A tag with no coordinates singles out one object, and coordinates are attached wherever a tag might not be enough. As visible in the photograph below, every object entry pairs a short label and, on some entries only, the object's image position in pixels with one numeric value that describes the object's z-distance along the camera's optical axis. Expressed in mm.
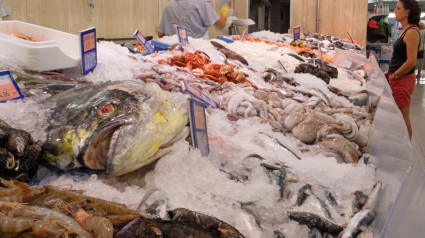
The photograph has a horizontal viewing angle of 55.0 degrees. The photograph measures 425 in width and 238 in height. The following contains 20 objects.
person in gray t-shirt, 7887
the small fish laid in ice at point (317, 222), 1688
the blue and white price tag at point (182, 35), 5715
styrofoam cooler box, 2947
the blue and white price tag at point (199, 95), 2650
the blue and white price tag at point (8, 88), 2156
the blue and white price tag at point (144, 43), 4784
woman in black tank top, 6211
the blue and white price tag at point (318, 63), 6273
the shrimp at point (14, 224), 1078
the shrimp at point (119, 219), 1298
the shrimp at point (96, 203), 1368
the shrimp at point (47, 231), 1087
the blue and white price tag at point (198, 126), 2129
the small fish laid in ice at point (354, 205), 1804
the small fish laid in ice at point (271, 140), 2649
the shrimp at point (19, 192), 1301
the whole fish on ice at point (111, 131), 1742
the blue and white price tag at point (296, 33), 9562
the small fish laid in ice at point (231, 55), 5438
